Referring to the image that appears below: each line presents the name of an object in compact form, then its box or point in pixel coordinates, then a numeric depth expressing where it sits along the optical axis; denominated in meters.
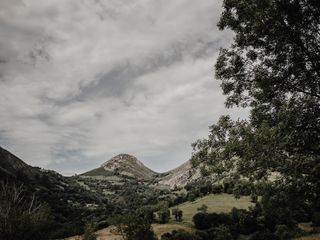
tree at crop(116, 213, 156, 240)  84.81
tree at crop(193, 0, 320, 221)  21.05
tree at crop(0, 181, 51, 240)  41.55
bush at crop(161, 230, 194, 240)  95.25
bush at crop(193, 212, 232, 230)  113.62
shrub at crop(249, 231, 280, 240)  92.12
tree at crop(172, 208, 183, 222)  124.38
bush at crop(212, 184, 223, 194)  158.11
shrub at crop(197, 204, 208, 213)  126.40
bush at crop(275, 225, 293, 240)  86.06
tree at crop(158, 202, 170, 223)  123.25
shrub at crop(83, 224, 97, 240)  90.29
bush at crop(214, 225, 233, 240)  95.70
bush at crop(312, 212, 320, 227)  95.31
